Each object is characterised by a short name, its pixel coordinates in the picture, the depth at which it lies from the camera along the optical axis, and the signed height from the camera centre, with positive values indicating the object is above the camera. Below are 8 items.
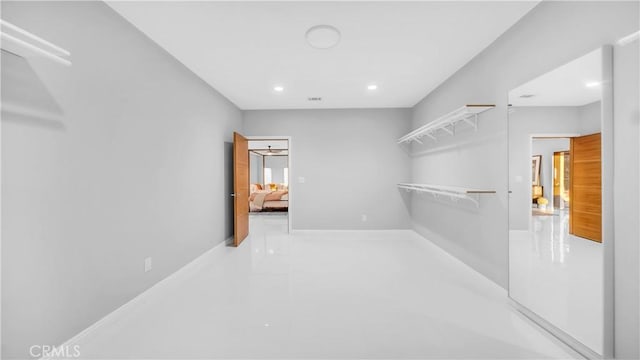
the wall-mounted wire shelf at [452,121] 2.67 +0.68
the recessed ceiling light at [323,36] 2.31 +1.30
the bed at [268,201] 8.02 -0.70
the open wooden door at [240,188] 4.37 -0.18
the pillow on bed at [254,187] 9.28 -0.33
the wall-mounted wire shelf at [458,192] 2.61 -0.18
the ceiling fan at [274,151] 10.20 +1.08
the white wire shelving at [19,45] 1.09 +0.62
